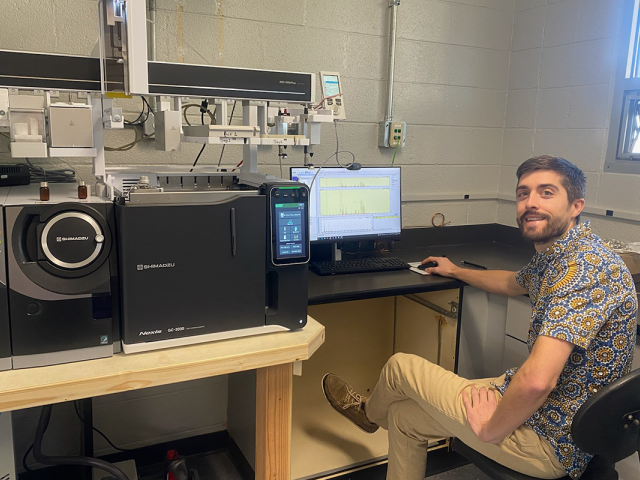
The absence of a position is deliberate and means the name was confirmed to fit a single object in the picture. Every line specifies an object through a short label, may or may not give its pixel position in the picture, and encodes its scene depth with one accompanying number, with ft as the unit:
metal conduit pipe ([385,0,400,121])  8.10
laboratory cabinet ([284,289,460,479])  7.14
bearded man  4.45
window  7.56
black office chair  3.99
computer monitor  7.31
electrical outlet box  8.36
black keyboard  6.96
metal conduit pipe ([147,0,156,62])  6.56
